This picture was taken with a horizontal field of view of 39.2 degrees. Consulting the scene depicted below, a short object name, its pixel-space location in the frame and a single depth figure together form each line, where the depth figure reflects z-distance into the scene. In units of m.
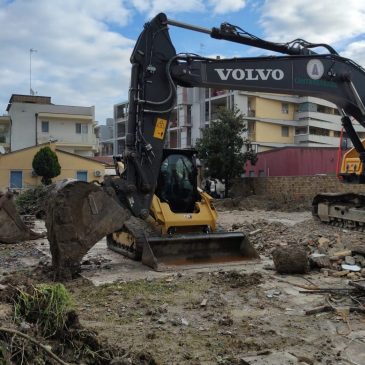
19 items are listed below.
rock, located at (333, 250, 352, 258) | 8.82
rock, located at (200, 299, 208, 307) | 6.21
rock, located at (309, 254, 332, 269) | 8.38
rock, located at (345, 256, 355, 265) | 8.52
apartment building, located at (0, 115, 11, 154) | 52.03
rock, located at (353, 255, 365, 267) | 8.45
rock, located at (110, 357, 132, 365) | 3.72
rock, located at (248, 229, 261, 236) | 12.31
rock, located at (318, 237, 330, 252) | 9.79
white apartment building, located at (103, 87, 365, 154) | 51.72
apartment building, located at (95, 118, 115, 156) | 86.63
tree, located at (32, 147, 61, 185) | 35.44
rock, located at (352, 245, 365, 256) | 8.68
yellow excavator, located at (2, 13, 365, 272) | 7.64
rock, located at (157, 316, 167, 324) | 5.55
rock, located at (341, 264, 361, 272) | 8.14
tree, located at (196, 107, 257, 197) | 29.78
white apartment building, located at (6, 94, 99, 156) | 50.31
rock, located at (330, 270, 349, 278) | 7.92
